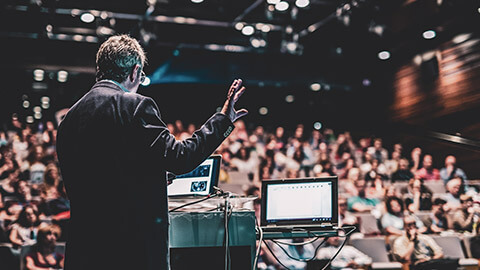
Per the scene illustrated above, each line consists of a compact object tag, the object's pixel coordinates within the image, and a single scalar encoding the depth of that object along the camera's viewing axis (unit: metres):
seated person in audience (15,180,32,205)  5.75
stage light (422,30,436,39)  7.91
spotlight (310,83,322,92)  10.83
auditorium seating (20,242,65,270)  4.43
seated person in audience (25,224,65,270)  4.39
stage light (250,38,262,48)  8.97
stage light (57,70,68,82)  9.64
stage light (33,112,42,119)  9.74
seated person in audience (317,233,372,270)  4.58
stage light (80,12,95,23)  7.86
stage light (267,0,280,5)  7.45
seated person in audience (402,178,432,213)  5.93
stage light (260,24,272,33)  8.81
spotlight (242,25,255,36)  8.85
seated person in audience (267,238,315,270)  4.42
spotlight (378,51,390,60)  9.45
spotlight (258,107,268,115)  11.58
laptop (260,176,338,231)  2.18
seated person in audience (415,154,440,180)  7.31
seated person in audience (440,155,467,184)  6.93
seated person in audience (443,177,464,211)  5.80
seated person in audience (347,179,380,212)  5.91
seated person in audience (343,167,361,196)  6.33
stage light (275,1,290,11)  7.57
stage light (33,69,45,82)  9.49
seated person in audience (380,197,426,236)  5.34
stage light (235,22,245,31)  8.98
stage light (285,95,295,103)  11.68
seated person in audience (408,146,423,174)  7.52
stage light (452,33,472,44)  7.29
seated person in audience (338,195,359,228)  5.16
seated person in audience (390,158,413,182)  7.26
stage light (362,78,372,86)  10.56
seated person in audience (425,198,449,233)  5.34
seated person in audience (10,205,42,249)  4.92
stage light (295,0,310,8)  7.62
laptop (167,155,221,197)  2.07
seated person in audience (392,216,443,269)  4.78
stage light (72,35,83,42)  9.27
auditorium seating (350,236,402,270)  4.74
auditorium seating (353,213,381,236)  5.40
